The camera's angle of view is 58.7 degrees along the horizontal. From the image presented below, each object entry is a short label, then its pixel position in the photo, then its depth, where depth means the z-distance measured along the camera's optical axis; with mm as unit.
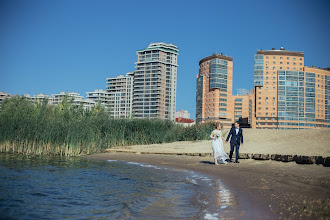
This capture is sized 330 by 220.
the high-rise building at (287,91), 108250
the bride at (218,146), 12625
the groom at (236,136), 13117
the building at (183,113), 177425
